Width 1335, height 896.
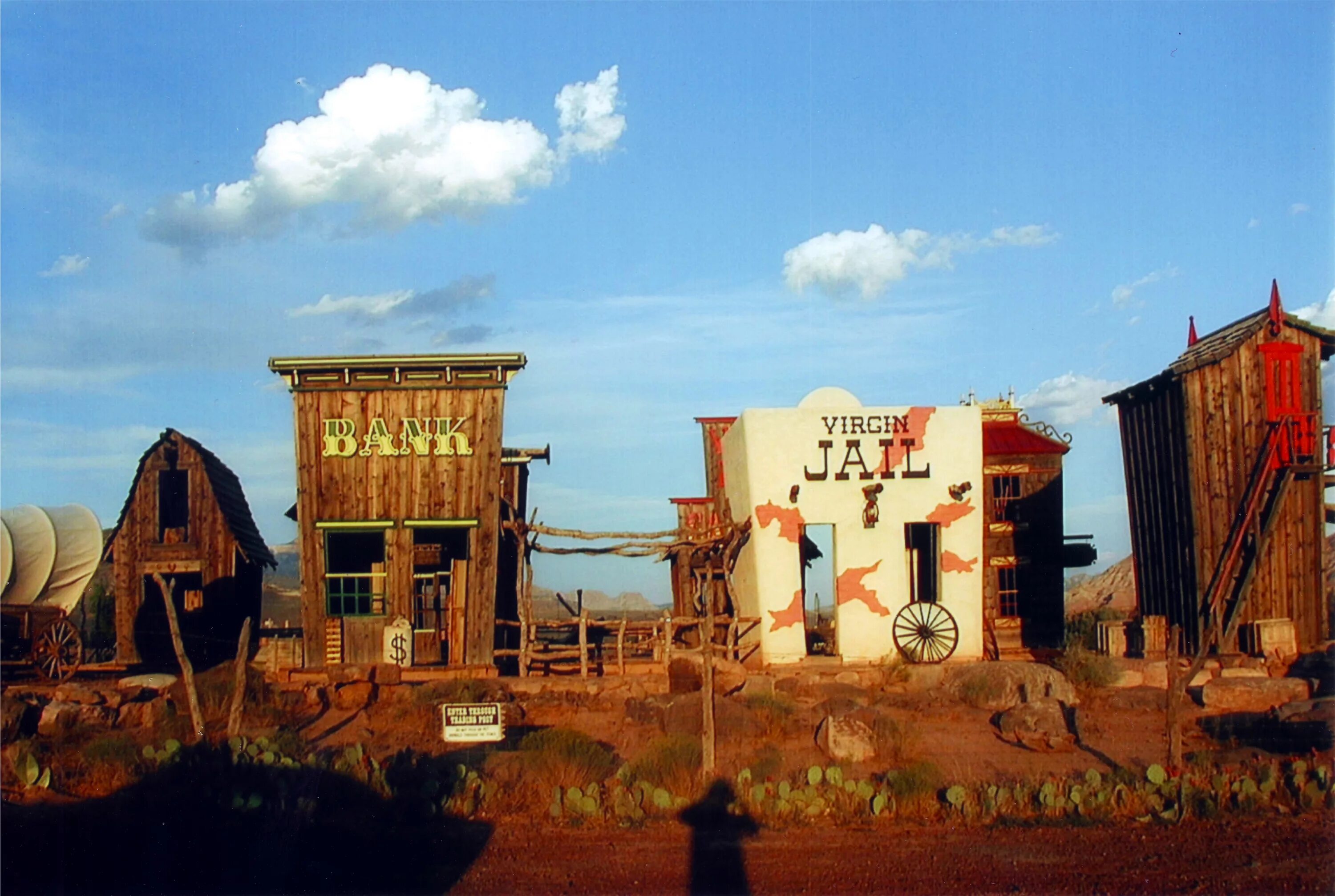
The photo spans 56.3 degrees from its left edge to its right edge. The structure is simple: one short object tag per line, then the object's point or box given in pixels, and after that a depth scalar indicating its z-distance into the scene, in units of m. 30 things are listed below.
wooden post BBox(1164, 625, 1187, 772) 18.61
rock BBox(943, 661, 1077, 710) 24.06
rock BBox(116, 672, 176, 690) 24.64
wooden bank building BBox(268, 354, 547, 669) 26.62
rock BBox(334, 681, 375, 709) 24.64
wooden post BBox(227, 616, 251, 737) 18.84
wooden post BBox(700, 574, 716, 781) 18.45
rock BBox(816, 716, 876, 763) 20.16
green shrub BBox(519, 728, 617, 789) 18.48
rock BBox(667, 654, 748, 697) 25.52
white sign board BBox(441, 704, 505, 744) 16.19
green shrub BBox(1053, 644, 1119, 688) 25.34
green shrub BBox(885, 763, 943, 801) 17.69
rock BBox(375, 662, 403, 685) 25.58
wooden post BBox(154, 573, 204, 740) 19.03
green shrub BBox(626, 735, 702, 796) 18.33
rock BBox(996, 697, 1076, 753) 21.22
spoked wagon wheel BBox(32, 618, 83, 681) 26.38
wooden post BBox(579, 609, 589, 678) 25.75
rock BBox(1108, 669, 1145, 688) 25.52
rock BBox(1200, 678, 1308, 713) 23.80
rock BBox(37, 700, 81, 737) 21.80
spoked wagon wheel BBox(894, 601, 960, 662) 26.91
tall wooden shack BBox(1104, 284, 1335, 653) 26.81
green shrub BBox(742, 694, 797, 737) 21.94
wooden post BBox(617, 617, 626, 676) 26.22
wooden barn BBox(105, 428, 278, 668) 29.45
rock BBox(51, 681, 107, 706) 23.30
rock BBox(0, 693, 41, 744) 21.20
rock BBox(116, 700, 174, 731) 22.61
